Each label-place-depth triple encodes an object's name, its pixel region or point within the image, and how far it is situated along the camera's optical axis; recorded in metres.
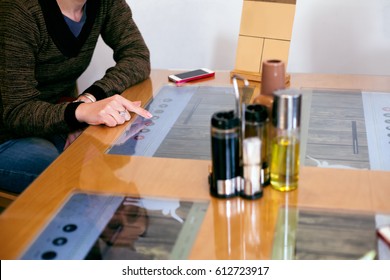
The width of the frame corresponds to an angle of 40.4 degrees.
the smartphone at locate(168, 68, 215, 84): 1.74
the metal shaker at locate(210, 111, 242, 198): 1.02
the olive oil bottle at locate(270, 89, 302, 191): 1.01
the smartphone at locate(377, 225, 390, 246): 0.93
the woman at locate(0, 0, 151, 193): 1.48
